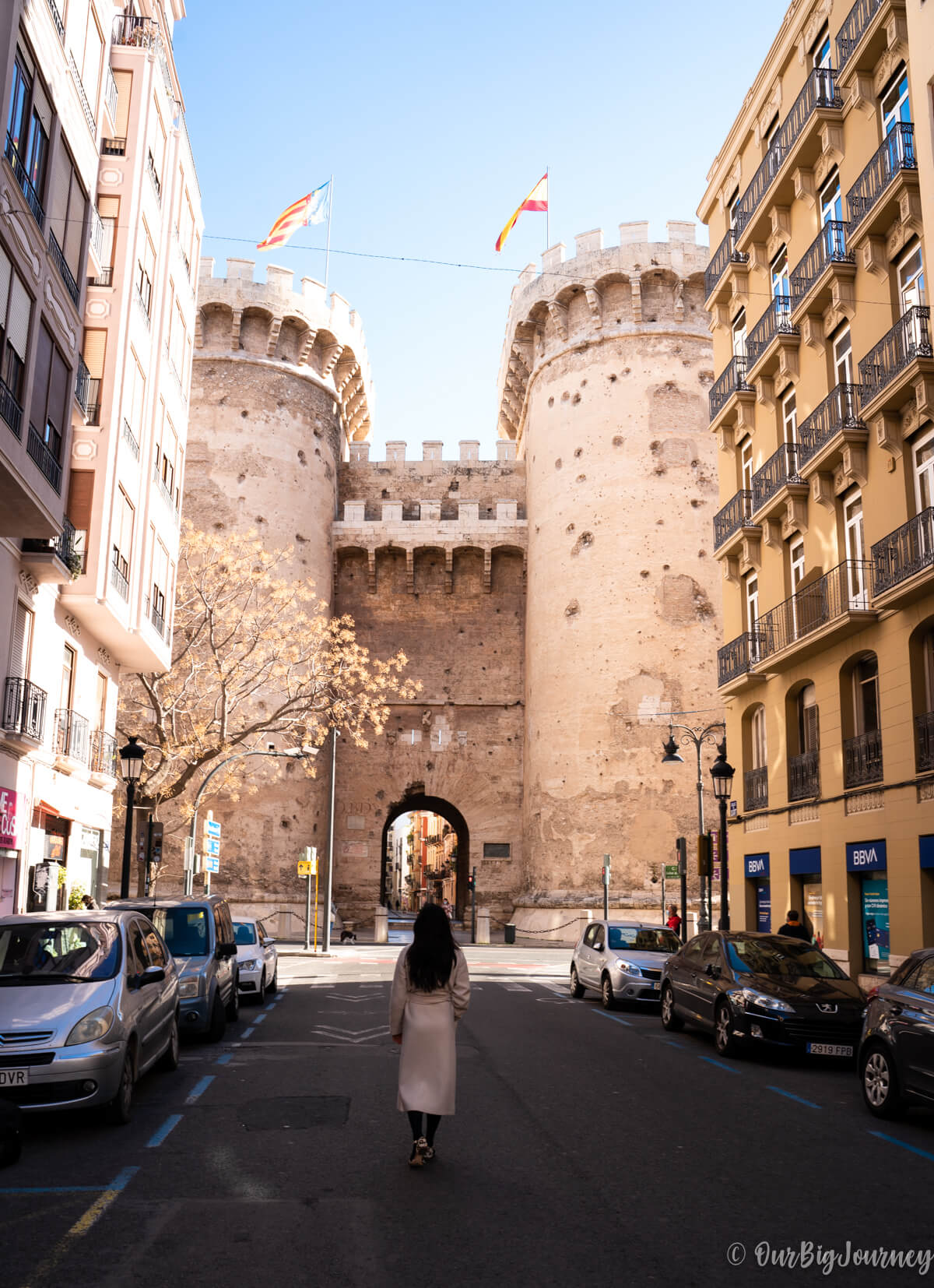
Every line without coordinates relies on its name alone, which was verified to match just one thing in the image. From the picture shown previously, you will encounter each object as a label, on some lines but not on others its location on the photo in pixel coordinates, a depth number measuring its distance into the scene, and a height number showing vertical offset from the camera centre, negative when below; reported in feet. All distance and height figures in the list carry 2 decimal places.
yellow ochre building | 58.90 +23.62
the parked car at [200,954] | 43.16 -2.84
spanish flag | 128.77 +74.03
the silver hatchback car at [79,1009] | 26.21 -3.12
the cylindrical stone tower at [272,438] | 136.67 +53.37
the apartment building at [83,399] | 54.03 +26.91
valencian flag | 125.49 +69.92
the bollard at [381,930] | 129.49 -5.34
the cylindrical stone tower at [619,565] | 129.08 +35.97
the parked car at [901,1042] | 29.14 -3.97
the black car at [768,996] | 40.91 -3.98
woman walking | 23.18 -2.74
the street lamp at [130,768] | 66.69 +6.17
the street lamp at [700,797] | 90.94 +7.01
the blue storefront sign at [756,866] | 79.56 +1.26
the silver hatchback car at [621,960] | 61.11 -4.10
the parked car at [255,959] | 60.59 -4.17
